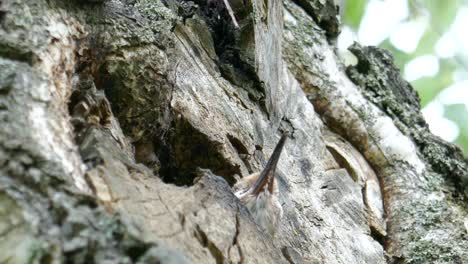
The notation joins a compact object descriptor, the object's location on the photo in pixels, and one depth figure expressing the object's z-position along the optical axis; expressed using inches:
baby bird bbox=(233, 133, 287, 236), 203.5
